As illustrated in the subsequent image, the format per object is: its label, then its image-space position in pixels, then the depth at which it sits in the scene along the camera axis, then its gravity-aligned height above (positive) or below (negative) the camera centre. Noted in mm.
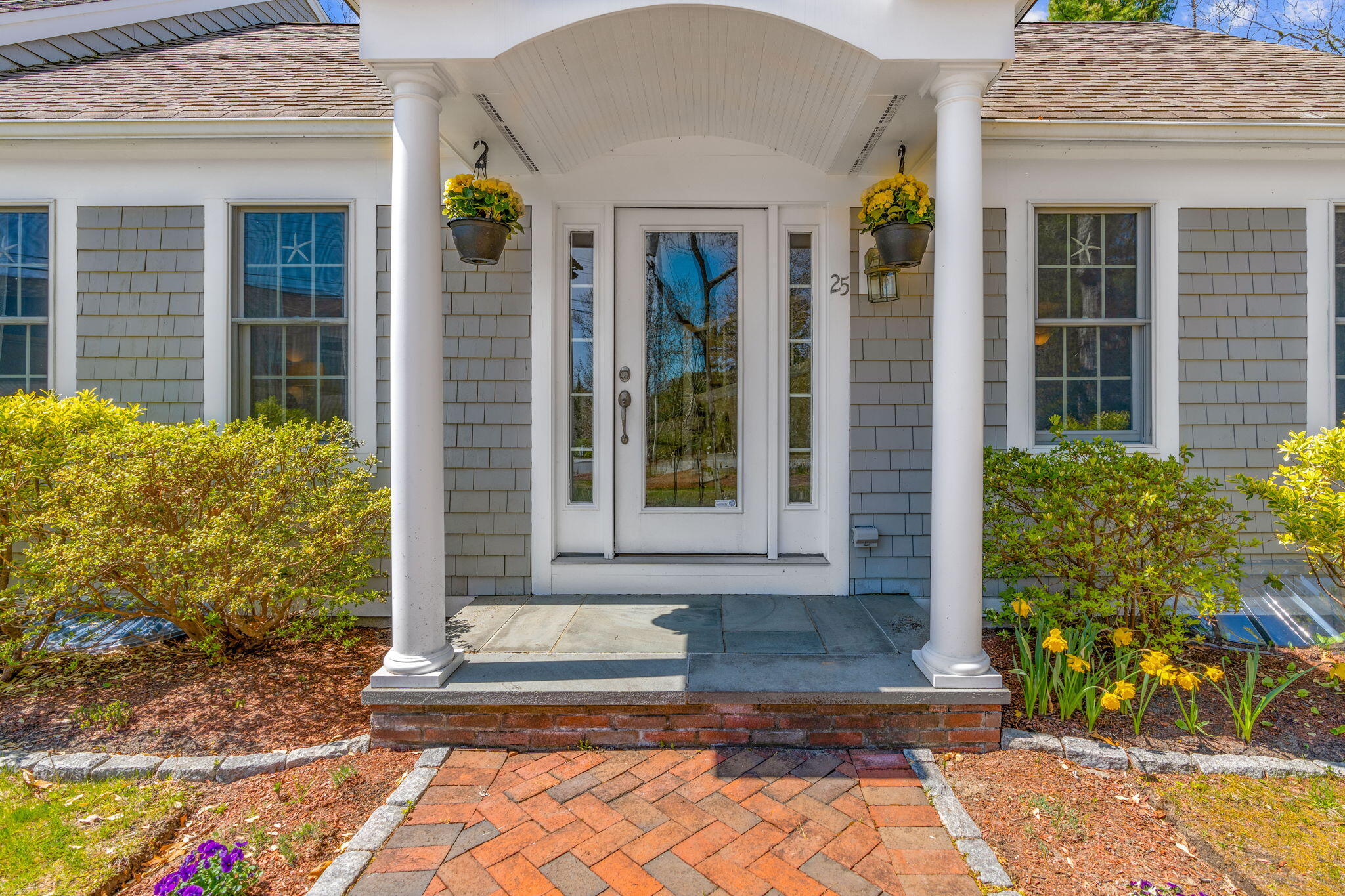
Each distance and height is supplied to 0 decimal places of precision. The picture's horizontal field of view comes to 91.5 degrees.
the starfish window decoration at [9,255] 3959 +1146
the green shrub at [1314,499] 3049 -248
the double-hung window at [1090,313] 3855 +791
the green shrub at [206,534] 2994 -421
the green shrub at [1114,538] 3039 -438
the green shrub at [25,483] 3127 -188
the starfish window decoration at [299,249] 3930 +1178
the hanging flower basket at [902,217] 3152 +1119
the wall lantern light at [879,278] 3514 +923
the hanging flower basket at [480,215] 3180 +1140
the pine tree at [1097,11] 8461 +5693
